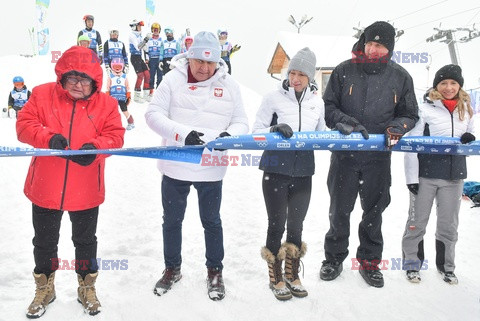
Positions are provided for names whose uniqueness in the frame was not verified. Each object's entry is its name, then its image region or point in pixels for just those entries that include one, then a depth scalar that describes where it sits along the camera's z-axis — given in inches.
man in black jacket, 138.5
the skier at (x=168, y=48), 526.9
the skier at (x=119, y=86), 394.1
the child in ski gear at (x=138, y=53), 495.8
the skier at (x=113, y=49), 455.5
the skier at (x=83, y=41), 430.0
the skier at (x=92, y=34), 533.5
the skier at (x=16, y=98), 475.5
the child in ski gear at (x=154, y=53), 522.0
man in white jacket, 125.1
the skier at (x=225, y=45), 597.3
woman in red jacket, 107.2
